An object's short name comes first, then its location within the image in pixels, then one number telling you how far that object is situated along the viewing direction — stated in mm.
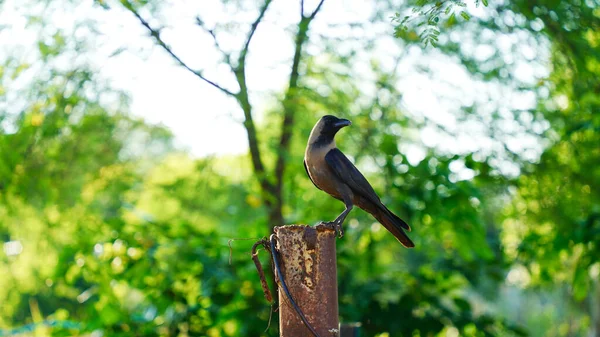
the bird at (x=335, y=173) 3871
